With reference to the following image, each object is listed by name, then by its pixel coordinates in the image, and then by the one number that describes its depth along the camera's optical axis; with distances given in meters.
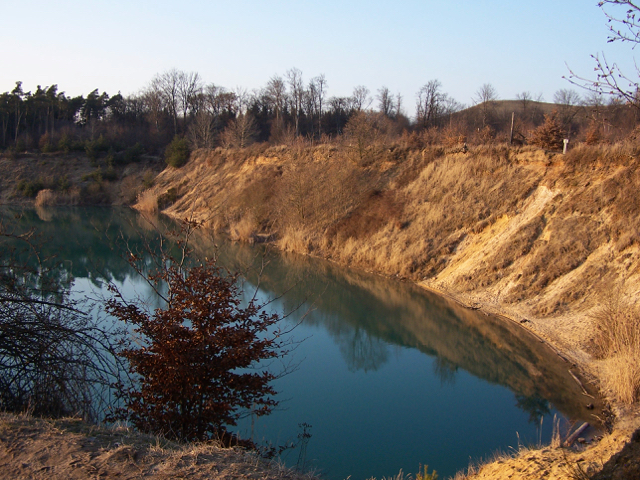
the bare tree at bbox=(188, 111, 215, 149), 56.88
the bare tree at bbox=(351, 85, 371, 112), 70.44
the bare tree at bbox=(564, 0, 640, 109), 4.57
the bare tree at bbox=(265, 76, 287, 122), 68.81
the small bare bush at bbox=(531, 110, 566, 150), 26.78
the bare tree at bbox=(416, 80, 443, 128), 62.62
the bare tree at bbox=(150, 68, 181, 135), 70.25
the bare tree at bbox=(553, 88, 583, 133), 38.06
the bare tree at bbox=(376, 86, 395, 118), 74.75
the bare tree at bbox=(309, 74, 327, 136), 69.69
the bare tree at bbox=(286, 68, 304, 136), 68.31
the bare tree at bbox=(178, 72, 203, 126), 70.56
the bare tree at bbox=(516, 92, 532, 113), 64.41
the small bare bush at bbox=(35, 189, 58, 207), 47.62
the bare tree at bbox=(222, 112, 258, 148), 52.38
